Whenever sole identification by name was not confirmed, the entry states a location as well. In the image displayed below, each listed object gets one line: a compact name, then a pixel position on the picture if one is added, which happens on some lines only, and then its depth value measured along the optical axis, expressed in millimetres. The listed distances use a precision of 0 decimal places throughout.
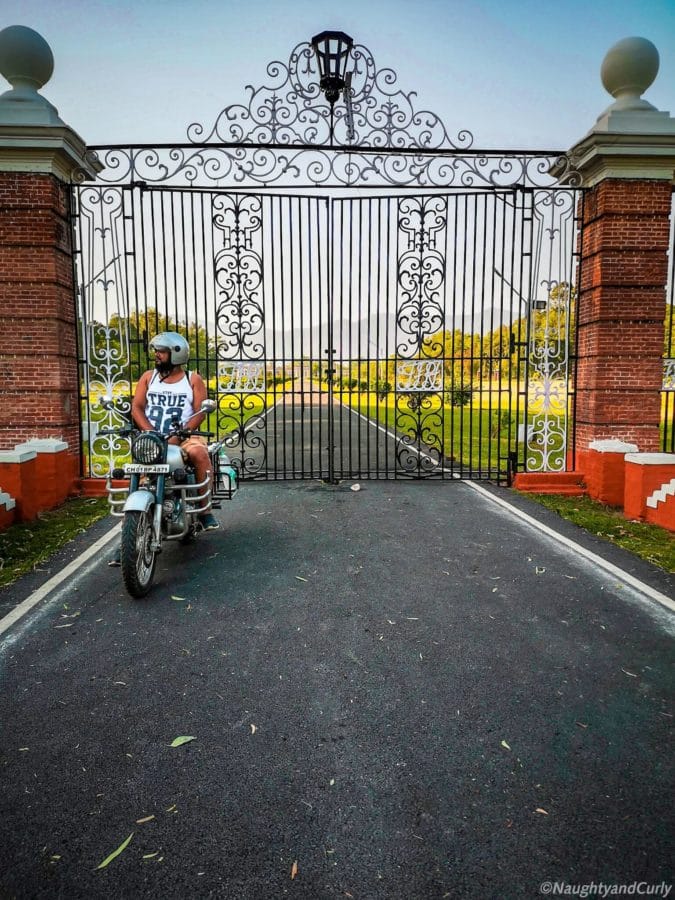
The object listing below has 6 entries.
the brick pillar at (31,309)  7984
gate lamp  8258
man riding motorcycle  5508
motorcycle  4516
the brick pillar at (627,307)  8375
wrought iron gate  8609
